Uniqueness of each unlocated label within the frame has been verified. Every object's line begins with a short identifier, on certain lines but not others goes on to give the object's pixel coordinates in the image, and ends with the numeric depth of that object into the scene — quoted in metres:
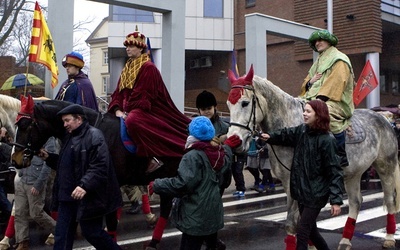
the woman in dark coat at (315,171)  5.53
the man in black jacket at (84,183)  5.50
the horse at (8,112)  7.48
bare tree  31.38
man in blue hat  7.59
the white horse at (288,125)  6.03
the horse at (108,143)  6.28
